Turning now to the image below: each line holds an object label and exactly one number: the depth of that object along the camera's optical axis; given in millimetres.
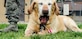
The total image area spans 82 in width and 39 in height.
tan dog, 2245
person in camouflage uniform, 2824
